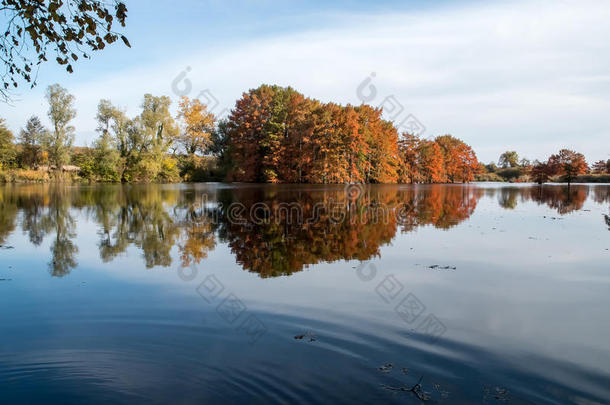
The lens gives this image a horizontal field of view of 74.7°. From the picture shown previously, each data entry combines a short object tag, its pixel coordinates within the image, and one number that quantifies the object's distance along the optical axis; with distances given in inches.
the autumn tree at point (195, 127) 2343.8
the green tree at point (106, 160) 2082.9
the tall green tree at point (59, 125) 2066.9
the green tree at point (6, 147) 2006.6
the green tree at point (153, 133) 2149.4
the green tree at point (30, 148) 2196.1
